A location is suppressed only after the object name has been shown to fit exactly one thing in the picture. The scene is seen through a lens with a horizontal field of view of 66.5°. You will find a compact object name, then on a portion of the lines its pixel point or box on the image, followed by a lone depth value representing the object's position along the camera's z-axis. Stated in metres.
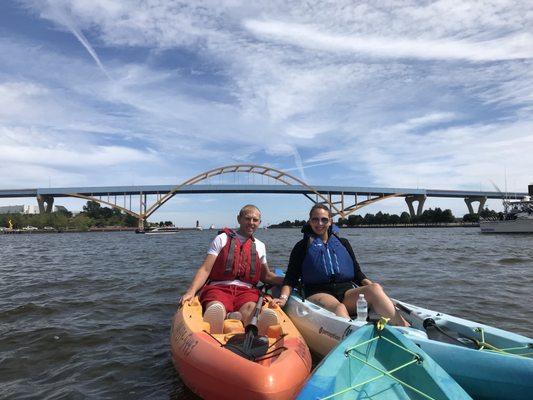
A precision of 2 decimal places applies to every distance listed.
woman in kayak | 4.71
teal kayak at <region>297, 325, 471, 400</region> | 2.37
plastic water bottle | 3.97
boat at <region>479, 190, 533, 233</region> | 34.62
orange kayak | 2.78
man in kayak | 4.34
